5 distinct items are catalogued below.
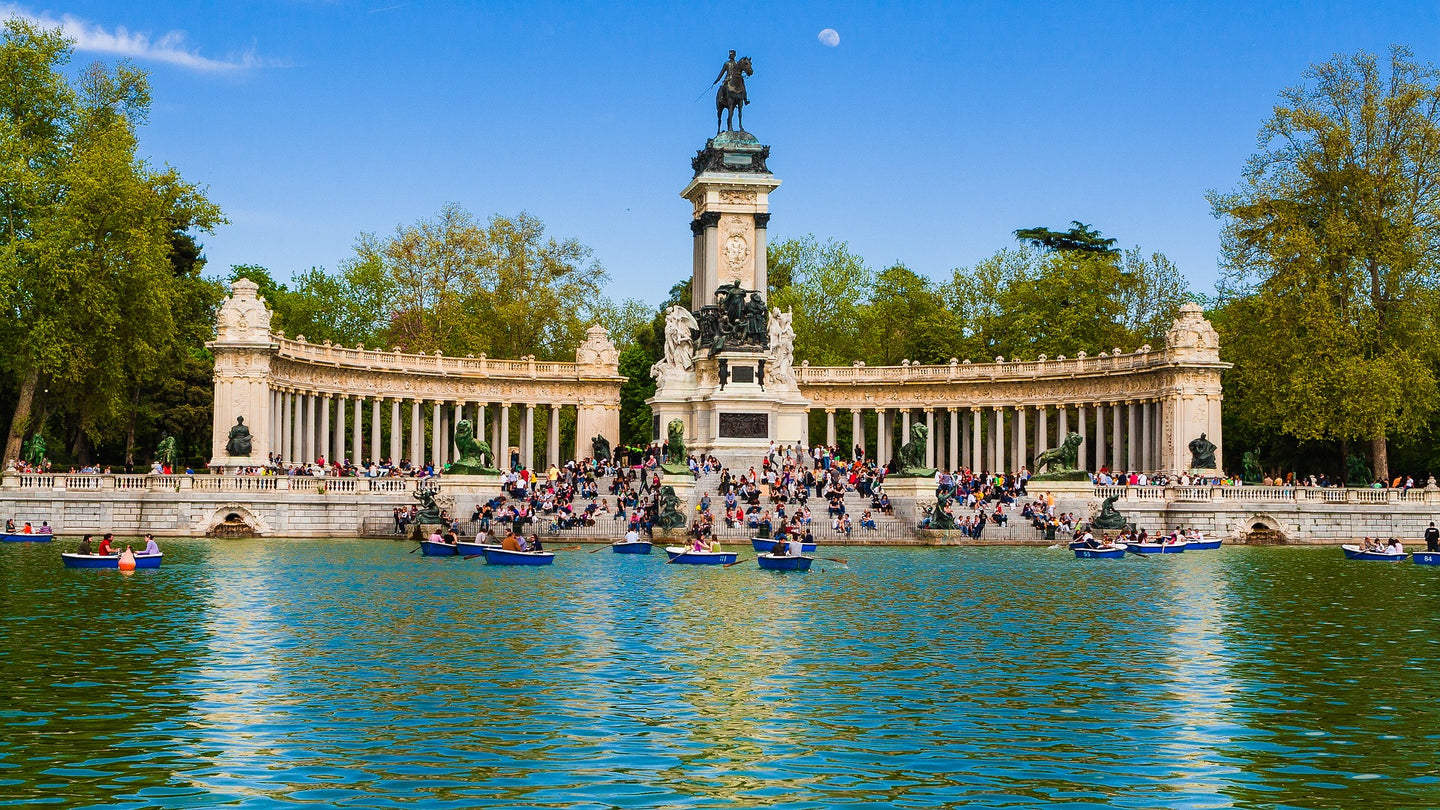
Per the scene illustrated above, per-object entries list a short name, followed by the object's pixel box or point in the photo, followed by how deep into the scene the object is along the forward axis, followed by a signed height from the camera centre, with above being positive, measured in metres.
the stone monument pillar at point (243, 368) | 66.31 +5.21
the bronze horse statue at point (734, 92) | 72.88 +18.65
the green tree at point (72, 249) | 62.12 +9.71
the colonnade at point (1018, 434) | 74.56 +3.21
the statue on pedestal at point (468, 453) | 60.03 +1.47
